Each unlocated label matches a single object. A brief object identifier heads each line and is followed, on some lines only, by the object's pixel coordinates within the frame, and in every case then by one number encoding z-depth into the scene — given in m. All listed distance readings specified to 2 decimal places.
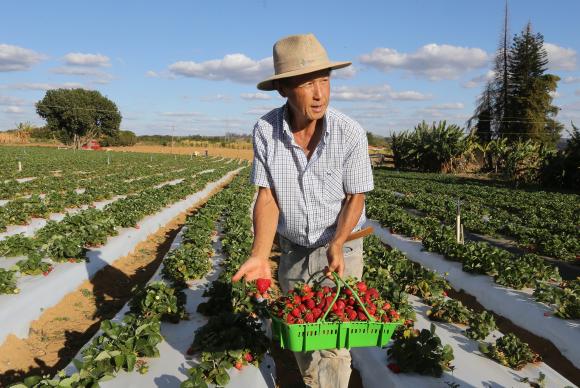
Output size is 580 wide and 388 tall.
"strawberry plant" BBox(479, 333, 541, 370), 4.68
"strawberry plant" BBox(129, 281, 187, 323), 5.17
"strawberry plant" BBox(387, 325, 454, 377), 4.37
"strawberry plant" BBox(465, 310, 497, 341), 5.29
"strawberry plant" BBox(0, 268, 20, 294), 5.97
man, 3.04
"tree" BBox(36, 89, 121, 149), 75.94
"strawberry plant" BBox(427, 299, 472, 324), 5.82
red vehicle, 76.07
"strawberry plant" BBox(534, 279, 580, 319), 5.96
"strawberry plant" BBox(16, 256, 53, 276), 6.89
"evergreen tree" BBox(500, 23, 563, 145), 48.69
